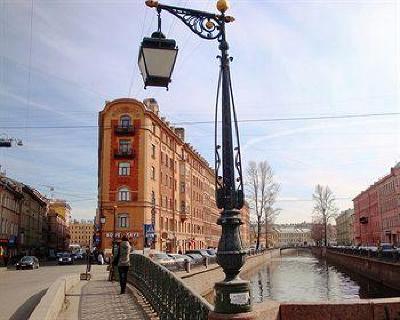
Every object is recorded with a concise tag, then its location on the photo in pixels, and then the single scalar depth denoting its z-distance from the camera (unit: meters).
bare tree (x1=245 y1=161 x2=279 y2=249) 68.31
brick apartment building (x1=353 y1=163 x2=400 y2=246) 81.81
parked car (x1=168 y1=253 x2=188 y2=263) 29.77
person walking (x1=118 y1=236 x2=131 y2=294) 14.48
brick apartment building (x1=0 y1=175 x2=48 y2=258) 60.55
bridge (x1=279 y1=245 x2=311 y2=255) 128.23
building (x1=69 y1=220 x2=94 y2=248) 191.12
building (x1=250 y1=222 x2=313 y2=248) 156.56
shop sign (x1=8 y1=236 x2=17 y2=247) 62.51
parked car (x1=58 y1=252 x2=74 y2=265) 52.19
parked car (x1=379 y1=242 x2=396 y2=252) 53.51
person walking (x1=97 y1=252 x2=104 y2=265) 44.28
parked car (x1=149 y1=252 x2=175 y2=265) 31.73
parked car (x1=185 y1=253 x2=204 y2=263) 33.09
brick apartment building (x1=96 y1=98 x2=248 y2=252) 49.31
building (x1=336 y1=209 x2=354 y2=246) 150.35
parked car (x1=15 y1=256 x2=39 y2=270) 42.44
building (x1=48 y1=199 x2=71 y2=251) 111.49
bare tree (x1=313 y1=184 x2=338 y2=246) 85.06
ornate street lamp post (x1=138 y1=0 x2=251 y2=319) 5.20
